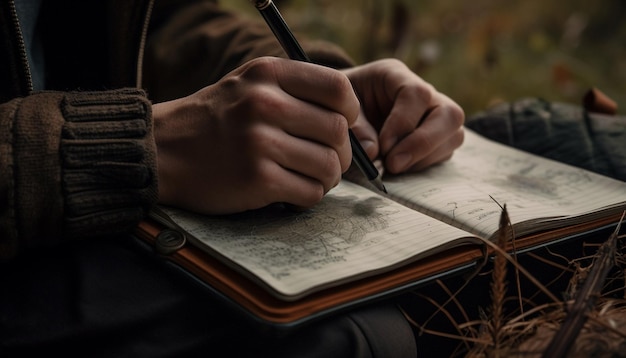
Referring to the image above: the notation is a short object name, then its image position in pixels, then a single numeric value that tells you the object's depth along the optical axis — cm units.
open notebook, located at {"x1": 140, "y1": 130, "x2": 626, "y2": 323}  58
